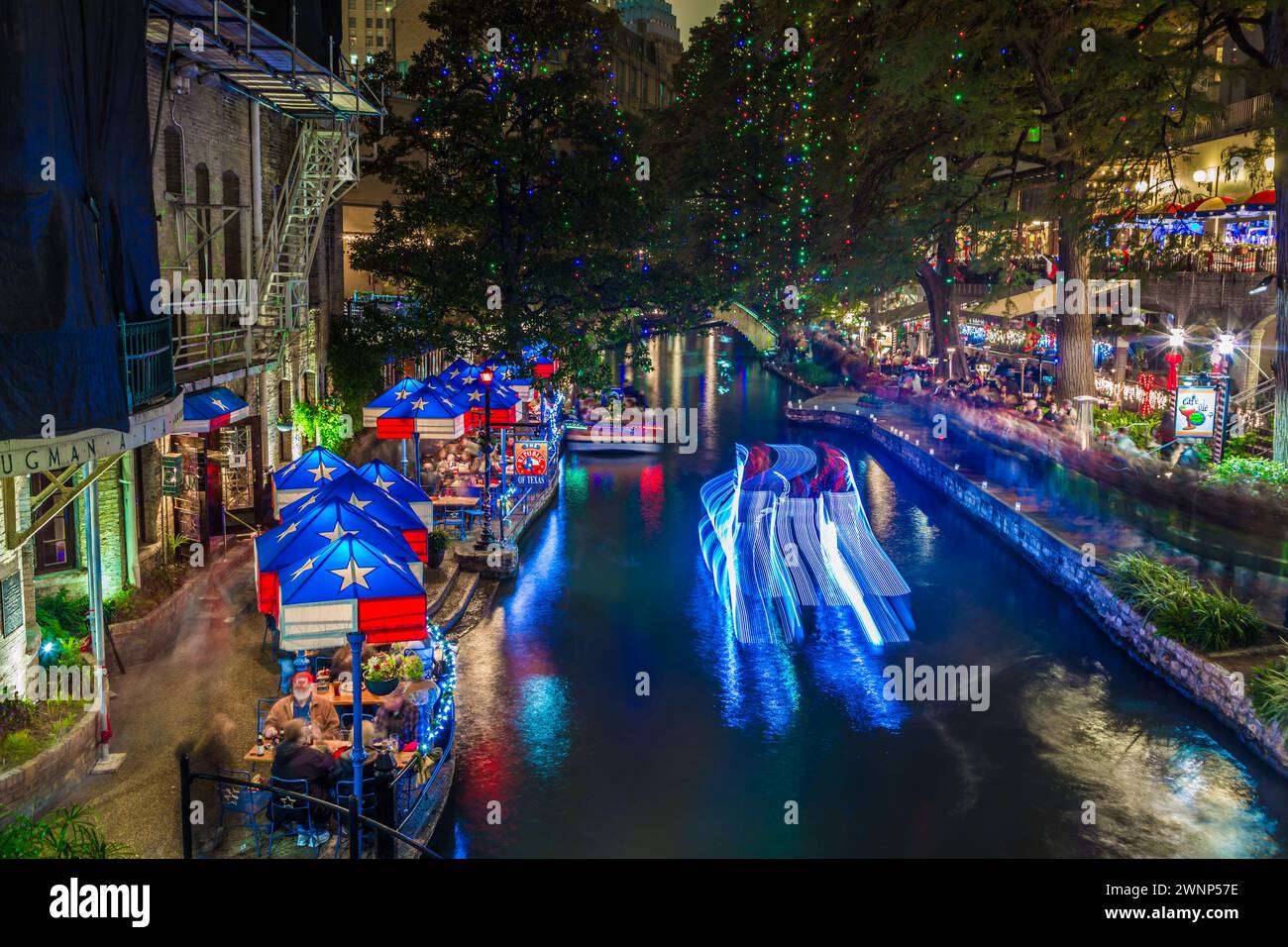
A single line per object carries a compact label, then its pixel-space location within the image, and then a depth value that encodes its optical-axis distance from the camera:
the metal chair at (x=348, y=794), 11.62
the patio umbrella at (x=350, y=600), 12.65
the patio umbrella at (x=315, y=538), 14.04
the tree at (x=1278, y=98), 22.80
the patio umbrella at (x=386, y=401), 26.02
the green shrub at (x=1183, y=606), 18.02
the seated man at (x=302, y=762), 11.77
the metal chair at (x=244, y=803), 11.47
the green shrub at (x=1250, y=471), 22.12
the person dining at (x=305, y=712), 12.83
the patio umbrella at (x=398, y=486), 20.25
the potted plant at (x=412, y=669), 14.87
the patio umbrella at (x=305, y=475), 19.70
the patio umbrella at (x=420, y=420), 25.53
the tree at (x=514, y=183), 31.34
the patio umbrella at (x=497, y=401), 28.47
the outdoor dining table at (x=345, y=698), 14.29
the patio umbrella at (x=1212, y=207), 35.81
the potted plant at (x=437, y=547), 23.47
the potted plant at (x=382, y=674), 14.53
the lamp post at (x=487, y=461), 24.27
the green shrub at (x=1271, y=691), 15.48
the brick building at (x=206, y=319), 12.58
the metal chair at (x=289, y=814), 11.37
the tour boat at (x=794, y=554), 22.50
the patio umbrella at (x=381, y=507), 17.27
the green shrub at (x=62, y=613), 15.03
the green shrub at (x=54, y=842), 9.20
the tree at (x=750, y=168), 44.62
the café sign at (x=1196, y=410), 24.92
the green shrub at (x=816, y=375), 61.66
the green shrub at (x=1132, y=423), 29.61
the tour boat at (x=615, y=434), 41.22
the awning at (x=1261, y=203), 34.72
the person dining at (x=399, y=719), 13.45
